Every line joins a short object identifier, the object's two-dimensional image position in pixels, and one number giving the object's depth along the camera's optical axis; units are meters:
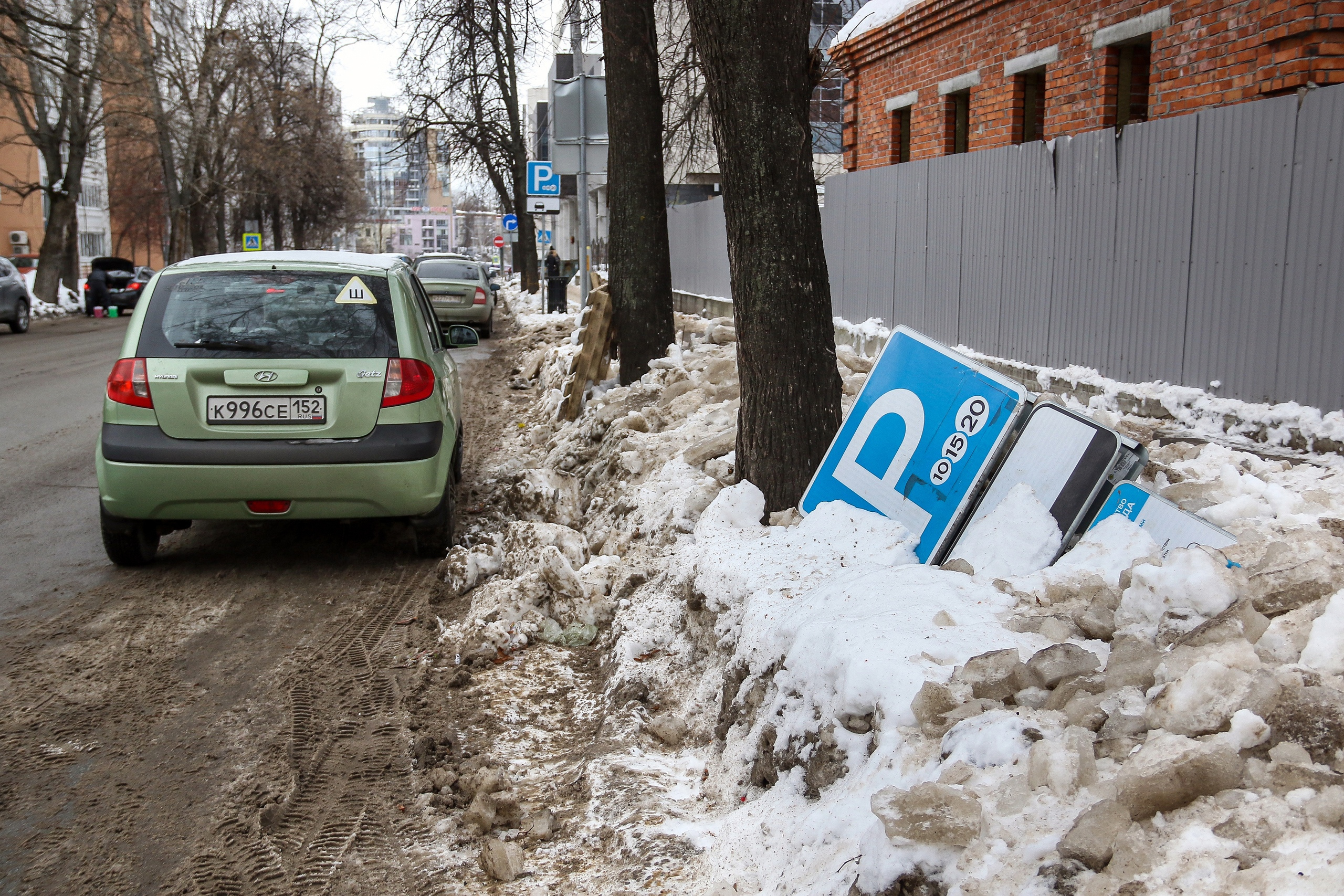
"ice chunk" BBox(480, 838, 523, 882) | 3.14
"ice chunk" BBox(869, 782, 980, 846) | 2.35
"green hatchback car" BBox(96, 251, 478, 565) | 5.77
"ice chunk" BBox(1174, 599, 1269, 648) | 2.78
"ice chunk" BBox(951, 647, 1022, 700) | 2.86
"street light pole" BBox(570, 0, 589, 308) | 14.88
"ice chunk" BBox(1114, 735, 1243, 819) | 2.21
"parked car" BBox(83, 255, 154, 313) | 36.56
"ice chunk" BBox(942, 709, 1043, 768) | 2.57
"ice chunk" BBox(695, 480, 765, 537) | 5.11
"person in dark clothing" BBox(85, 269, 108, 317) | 36.47
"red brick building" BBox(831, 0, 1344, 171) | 7.59
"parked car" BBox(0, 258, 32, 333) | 26.24
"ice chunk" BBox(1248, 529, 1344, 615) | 2.89
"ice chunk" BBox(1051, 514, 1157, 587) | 3.69
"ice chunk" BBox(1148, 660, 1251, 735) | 2.42
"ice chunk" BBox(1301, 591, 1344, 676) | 2.54
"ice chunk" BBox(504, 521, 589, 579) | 5.78
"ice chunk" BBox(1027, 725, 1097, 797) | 2.39
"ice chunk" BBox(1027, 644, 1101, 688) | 2.84
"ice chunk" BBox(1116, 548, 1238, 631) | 3.09
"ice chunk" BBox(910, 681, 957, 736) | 2.80
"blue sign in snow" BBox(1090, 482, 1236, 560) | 3.80
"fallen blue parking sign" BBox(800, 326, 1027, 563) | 4.39
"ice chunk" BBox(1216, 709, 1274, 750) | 2.31
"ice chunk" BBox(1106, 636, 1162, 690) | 2.76
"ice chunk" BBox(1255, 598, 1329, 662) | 2.68
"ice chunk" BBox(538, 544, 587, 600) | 5.31
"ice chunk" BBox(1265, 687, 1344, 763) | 2.24
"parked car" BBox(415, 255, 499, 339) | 24.42
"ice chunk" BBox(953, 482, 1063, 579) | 4.05
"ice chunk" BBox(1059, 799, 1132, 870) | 2.15
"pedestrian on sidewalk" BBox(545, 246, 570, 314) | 26.05
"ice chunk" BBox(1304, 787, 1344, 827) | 2.04
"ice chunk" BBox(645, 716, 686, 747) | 3.93
